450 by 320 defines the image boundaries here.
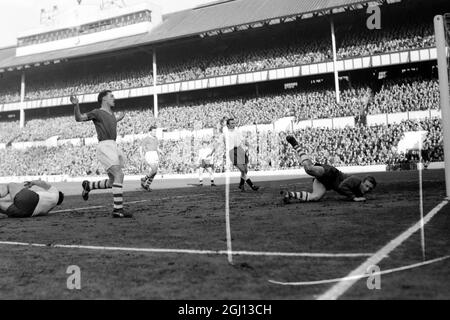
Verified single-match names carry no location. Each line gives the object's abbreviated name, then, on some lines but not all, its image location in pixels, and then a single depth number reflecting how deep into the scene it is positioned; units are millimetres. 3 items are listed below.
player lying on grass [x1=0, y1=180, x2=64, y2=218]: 6753
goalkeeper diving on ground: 7062
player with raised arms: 6871
